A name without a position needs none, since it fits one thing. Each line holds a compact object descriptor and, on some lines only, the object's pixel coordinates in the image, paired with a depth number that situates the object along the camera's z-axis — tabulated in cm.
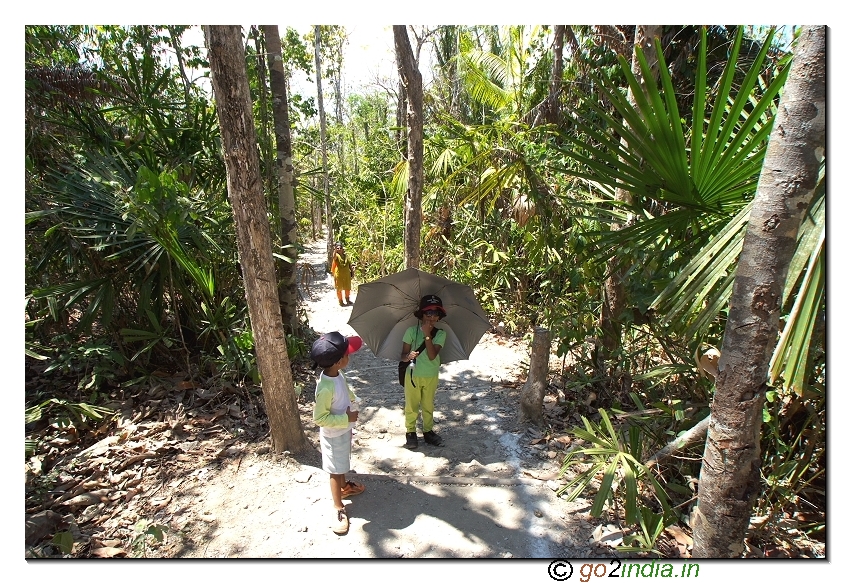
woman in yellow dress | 902
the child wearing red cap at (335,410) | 295
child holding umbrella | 368
